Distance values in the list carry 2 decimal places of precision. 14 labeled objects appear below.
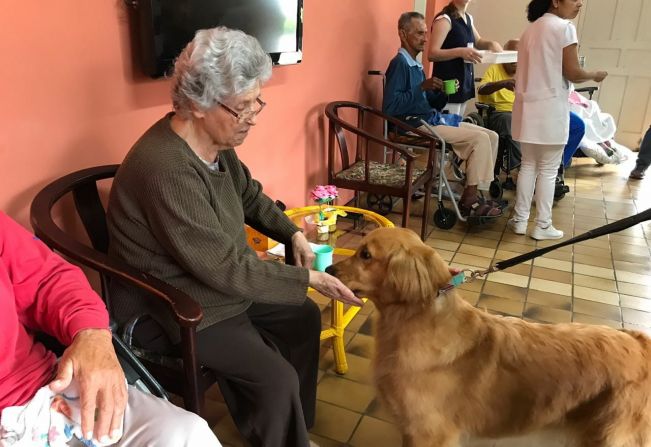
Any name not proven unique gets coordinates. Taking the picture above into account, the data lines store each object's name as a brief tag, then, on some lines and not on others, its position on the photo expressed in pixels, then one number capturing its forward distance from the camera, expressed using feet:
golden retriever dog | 4.22
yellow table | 6.66
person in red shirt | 3.26
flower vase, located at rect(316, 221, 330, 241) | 7.20
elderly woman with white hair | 4.12
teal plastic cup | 5.91
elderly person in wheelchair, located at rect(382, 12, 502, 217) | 11.30
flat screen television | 5.43
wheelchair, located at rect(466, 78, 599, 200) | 14.02
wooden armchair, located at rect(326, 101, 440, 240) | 9.59
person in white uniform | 9.55
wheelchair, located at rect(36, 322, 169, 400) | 3.89
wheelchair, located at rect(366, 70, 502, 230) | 11.41
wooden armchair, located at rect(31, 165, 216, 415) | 3.79
